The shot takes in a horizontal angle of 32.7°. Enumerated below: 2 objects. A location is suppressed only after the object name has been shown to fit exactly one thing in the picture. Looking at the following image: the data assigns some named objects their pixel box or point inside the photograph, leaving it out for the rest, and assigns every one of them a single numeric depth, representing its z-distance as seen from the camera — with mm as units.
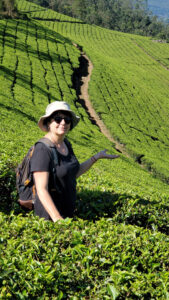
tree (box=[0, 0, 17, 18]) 60403
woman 3996
